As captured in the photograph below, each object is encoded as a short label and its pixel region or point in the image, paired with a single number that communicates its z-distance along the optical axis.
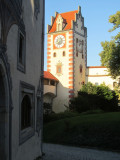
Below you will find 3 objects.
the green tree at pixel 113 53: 16.38
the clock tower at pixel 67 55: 26.50
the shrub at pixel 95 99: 24.58
